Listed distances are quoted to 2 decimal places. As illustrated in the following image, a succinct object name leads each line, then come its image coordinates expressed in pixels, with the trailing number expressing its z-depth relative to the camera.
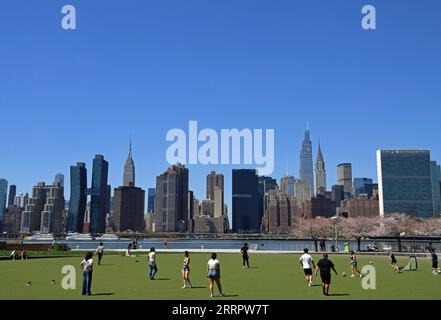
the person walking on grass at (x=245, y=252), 33.31
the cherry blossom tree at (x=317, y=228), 142.25
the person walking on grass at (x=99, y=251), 35.72
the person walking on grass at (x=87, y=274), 17.72
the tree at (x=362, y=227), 118.66
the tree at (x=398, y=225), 106.46
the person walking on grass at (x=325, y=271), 17.70
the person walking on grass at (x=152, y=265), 23.88
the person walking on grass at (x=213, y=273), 17.42
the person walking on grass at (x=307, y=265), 20.89
